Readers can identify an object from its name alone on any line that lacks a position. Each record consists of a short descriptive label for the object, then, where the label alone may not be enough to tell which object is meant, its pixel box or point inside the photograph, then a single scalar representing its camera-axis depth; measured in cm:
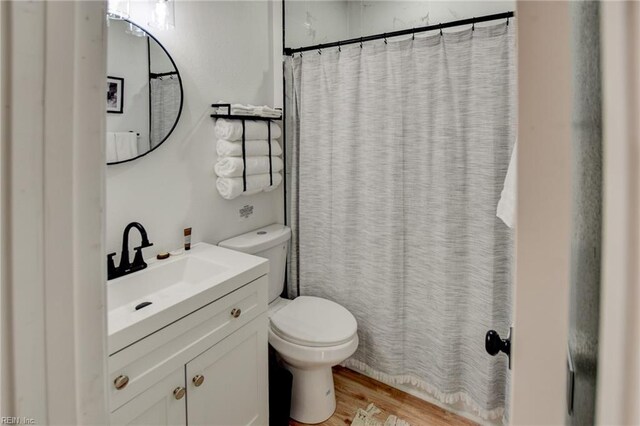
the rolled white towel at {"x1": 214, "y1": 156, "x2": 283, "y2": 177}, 181
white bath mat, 177
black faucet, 139
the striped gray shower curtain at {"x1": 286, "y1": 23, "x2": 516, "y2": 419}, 162
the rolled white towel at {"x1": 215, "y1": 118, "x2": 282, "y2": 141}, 178
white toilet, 165
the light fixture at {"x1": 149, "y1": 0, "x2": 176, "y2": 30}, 149
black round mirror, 139
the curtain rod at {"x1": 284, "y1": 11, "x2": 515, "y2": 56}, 153
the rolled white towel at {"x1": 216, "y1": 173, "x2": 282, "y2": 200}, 183
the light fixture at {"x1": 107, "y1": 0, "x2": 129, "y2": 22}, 135
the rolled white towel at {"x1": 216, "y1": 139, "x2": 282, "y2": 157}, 181
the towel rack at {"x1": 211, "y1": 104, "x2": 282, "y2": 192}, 179
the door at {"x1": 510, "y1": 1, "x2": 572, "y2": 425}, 29
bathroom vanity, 105
